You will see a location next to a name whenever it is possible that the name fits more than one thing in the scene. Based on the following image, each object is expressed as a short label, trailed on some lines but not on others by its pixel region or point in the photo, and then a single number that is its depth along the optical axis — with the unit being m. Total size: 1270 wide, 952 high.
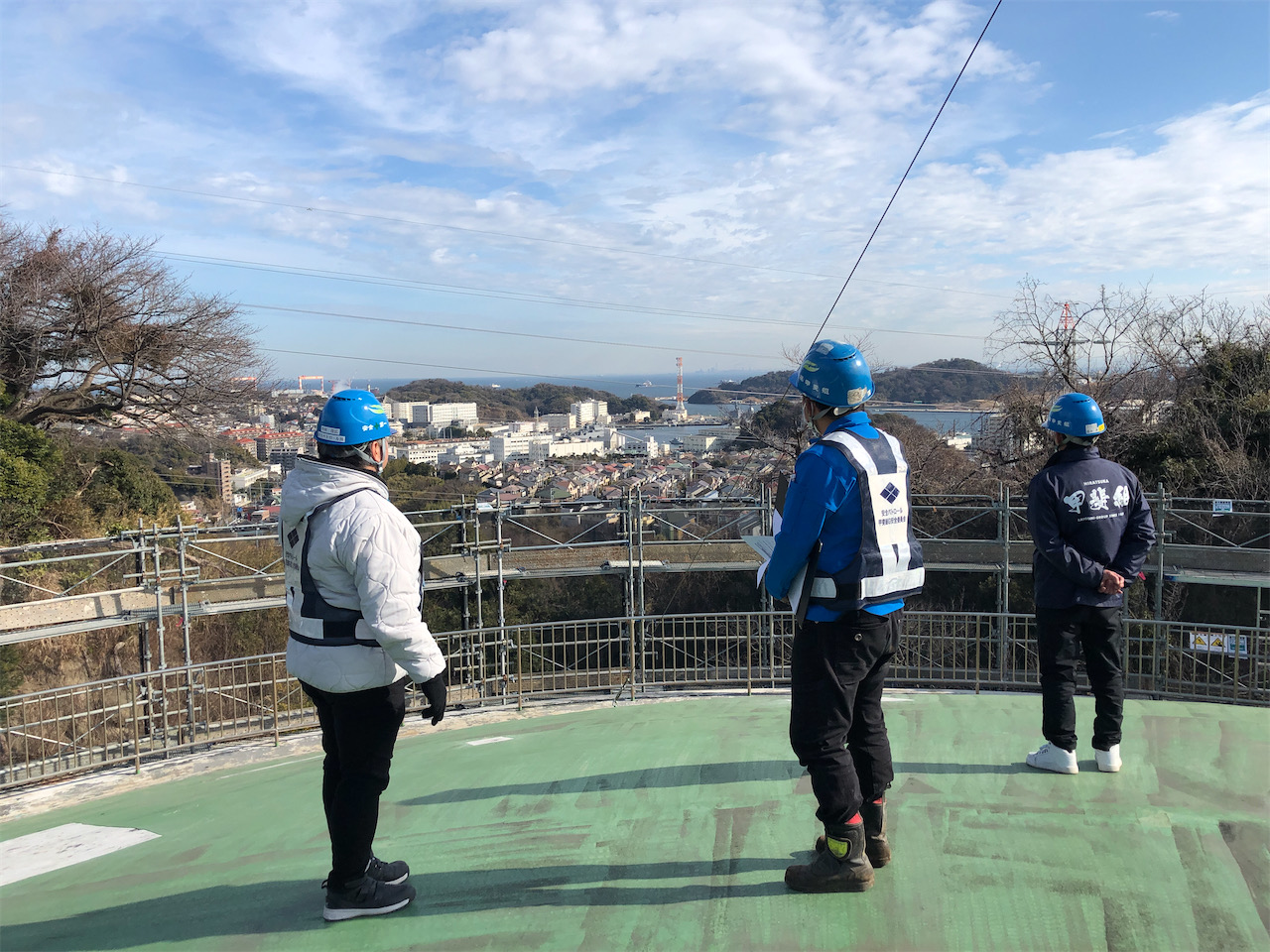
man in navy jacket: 3.63
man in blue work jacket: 2.63
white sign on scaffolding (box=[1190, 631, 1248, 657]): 7.25
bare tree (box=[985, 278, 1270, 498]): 17.78
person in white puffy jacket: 2.51
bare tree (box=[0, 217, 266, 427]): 18.64
